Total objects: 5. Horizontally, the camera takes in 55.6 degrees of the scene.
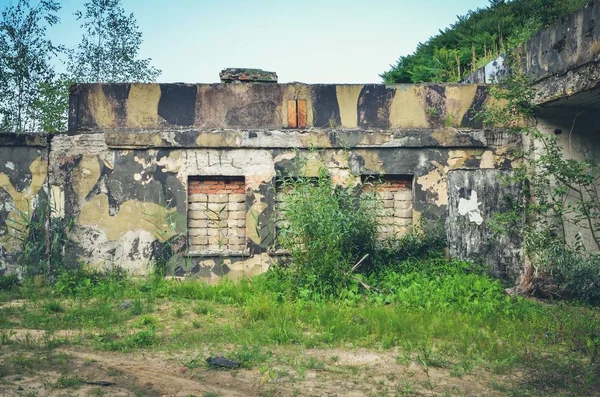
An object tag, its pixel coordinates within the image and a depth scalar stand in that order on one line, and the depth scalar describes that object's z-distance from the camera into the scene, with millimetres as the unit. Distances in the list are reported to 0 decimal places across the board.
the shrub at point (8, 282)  8245
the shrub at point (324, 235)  7328
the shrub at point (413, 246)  8250
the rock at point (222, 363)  4410
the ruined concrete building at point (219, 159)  8633
